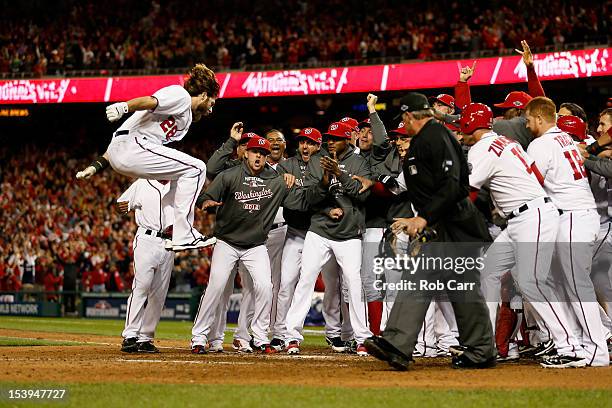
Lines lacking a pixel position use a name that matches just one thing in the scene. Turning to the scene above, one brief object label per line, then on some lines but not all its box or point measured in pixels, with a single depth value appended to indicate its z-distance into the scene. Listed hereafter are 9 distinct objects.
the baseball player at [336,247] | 17.58
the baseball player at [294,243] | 19.17
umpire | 13.48
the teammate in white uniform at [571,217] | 14.26
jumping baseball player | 15.46
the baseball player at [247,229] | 17.56
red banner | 41.34
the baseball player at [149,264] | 17.61
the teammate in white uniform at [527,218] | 14.12
